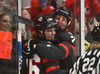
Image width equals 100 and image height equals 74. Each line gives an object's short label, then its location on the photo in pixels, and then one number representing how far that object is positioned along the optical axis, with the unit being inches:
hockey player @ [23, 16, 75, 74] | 356.3
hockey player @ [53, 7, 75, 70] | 365.7
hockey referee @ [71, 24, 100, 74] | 361.7
